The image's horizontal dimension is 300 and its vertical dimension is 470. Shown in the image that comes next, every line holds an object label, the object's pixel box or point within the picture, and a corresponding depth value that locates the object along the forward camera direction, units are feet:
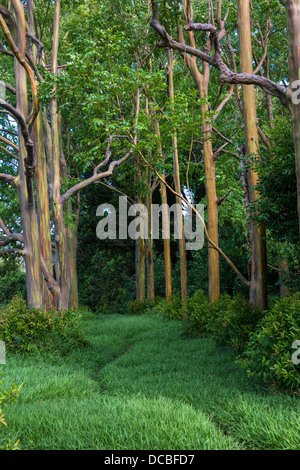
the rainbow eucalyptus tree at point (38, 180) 26.58
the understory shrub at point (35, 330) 24.39
